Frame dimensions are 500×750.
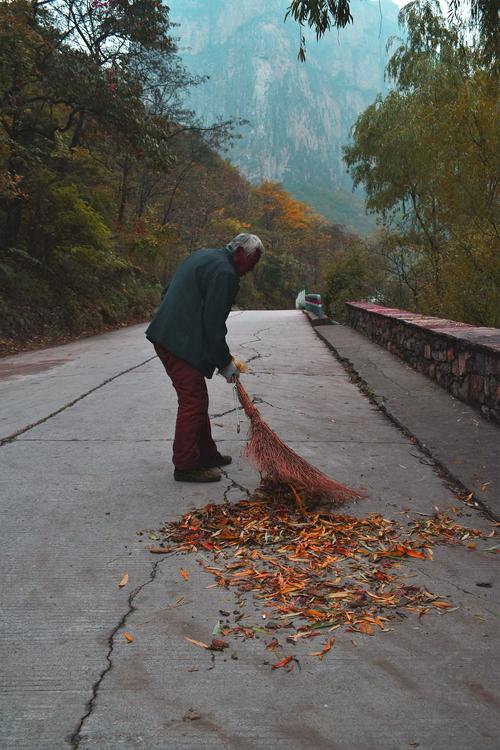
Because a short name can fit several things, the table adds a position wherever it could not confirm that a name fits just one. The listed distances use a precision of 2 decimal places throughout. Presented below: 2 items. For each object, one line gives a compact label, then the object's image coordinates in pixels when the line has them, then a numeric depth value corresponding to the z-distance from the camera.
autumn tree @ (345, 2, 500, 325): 11.18
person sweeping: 4.86
